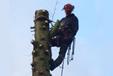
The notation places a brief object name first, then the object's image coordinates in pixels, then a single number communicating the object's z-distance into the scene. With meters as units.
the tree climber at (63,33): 10.23
